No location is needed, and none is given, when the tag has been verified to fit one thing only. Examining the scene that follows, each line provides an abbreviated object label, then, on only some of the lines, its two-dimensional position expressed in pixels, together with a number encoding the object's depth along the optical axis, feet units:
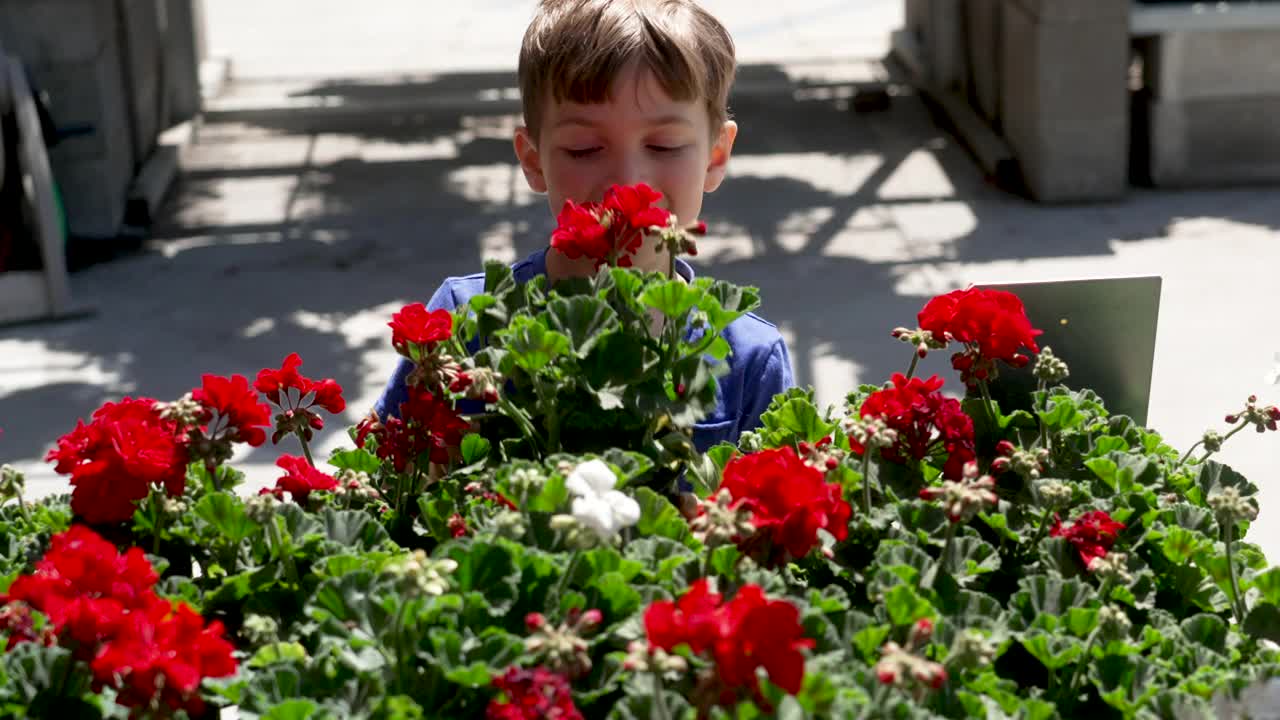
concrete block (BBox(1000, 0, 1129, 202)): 26.58
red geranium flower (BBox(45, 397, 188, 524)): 5.34
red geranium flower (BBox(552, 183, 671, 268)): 5.41
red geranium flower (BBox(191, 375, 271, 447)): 5.38
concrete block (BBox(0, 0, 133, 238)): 25.86
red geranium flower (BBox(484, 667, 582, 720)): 4.76
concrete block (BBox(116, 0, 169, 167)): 30.50
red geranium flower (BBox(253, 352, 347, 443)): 5.64
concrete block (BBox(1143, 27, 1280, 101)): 26.81
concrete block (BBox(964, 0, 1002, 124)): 31.14
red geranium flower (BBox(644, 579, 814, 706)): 4.65
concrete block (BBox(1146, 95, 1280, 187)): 27.27
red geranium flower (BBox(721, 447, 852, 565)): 5.06
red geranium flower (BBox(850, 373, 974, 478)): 5.55
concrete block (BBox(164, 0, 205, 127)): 35.04
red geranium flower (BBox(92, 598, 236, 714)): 4.84
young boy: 6.16
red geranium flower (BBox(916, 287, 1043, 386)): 5.61
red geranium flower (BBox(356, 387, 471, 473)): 5.50
